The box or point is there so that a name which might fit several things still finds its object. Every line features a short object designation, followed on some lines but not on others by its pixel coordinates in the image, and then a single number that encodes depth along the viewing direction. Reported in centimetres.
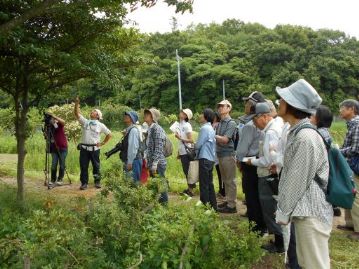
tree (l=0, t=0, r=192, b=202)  530
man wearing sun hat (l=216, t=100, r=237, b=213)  676
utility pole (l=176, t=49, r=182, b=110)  4894
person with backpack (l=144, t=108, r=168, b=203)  632
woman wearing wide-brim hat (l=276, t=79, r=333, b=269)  298
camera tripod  880
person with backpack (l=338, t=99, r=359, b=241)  553
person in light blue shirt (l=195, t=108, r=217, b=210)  620
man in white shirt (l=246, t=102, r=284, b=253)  466
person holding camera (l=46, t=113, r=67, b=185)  880
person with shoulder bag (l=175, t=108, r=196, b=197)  805
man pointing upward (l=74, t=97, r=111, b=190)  855
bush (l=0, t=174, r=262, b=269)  327
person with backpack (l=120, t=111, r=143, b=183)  667
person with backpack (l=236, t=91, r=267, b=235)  533
